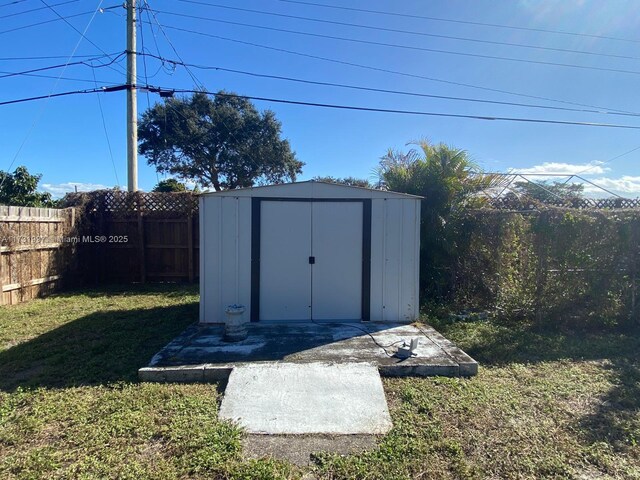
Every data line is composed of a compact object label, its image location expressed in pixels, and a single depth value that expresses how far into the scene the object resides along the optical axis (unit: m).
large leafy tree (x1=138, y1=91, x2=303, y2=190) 20.53
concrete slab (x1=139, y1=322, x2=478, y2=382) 3.78
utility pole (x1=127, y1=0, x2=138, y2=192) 11.49
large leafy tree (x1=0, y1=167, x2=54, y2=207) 14.63
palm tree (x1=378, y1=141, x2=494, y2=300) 6.93
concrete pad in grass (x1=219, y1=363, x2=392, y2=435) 2.91
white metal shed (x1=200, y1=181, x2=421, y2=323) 5.39
